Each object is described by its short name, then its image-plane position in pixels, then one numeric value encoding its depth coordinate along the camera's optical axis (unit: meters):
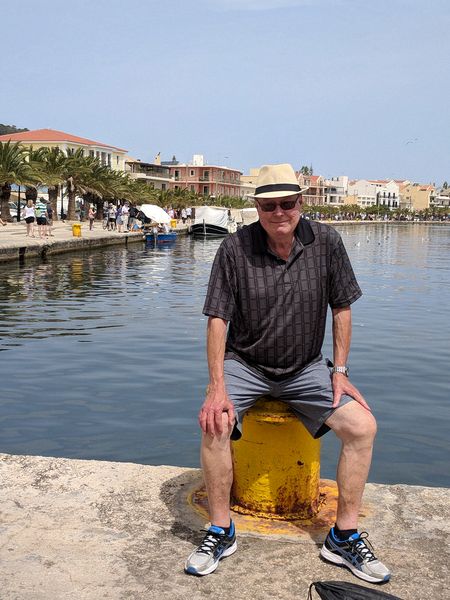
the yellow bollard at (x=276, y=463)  3.91
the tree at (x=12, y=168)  37.05
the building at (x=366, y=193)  196.75
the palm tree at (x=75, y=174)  48.25
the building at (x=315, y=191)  163.25
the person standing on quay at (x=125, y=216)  45.50
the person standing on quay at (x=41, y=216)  30.65
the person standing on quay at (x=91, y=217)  43.41
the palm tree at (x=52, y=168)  44.25
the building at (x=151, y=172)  103.21
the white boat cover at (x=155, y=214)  44.91
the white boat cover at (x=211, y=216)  52.62
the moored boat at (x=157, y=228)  41.75
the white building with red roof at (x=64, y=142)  81.88
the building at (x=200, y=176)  125.38
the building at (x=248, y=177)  144.88
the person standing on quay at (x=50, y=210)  46.00
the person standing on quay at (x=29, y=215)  30.14
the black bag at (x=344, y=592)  2.86
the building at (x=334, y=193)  181.29
